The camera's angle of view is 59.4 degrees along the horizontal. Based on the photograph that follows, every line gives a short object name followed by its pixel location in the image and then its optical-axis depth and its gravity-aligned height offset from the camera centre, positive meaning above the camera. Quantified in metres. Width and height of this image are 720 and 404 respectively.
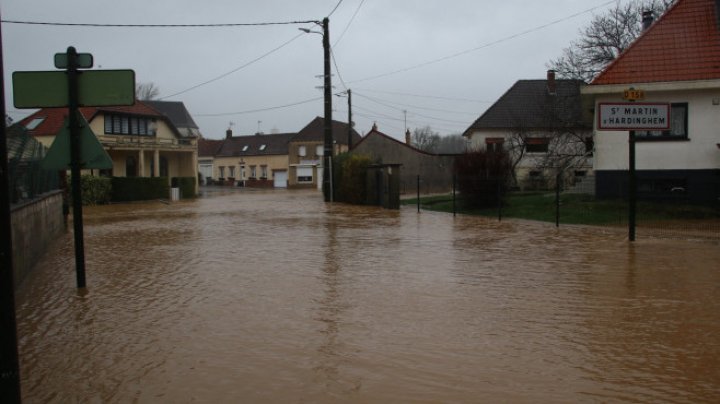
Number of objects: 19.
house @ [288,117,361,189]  70.94 +2.77
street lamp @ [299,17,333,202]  32.50 +2.96
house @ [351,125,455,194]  45.23 +0.91
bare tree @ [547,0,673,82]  29.56 +6.22
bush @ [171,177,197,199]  44.91 -0.54
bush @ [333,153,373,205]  29.34 -0.07
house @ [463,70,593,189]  33.01 +2.68
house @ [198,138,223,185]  86.00 +2.61
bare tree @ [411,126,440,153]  100.41 +6.17
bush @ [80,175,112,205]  35.59 -0.63
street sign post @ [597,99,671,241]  12.55 +1.11
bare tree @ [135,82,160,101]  78.94 +10.63
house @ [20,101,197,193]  42.88 +2.91
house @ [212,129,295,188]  75.00 +1.99
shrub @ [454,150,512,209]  22.20 -0.03
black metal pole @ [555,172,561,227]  16.23 -0.97
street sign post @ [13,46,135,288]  7.73 +1.03
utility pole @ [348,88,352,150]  46.22 +4.45
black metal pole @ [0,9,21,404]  3.29 -0.66
